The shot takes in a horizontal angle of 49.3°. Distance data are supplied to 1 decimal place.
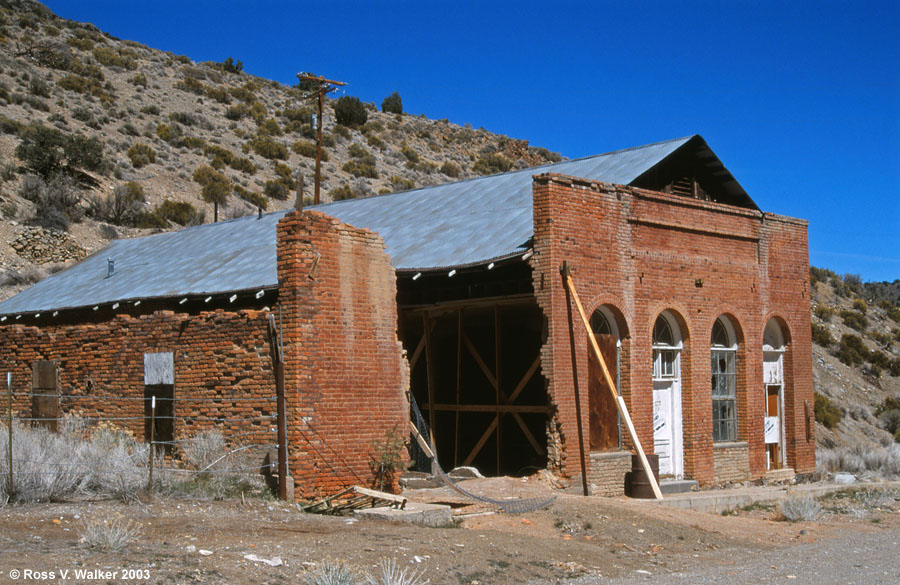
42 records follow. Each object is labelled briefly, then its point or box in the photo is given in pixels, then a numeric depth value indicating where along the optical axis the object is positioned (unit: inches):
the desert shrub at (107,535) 366.9
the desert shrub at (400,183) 2141.1
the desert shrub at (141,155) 1797.5
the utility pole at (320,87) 1138.6
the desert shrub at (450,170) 2405.3
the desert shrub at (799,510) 655.1
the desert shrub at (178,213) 1622.8
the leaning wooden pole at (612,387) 661.9
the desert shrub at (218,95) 2359.7
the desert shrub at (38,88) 1893.5
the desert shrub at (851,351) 1812.4
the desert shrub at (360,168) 2165.4
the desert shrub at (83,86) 2014.0
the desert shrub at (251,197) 1822.1
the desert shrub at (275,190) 1897.1
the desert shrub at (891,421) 1535.4
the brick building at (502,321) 570.9
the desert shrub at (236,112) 2283.5
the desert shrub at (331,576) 339.0
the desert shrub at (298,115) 2405.3
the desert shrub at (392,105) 2844.5
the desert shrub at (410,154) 2407.7
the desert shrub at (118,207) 1540.4
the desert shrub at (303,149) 2180.1
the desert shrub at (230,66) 2657.5
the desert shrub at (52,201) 1411.2
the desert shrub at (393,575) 345.2
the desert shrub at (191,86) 2351.1
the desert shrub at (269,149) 2098.9
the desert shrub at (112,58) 2271.2
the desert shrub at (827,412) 1429.6
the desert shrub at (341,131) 2406.5
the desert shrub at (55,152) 1544.0
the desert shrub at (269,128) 2234.3
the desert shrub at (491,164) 2514.8
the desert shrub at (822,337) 1852.9
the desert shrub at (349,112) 2504.9
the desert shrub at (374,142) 2430.4
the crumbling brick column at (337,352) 548.1
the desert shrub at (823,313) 1978.3
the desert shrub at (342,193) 1971.9
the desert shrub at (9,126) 1662.2
